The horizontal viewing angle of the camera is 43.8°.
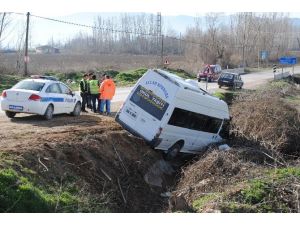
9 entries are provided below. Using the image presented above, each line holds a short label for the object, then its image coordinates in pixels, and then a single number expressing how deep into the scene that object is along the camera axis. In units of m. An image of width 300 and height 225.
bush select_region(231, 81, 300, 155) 14.71
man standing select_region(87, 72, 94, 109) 15.79
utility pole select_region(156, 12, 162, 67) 41.75
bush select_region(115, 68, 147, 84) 32.85
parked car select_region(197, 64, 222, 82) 36.59
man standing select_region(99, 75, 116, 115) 15.36
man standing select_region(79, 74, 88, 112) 15.76
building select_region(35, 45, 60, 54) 103.66
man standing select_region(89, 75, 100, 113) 15.51
